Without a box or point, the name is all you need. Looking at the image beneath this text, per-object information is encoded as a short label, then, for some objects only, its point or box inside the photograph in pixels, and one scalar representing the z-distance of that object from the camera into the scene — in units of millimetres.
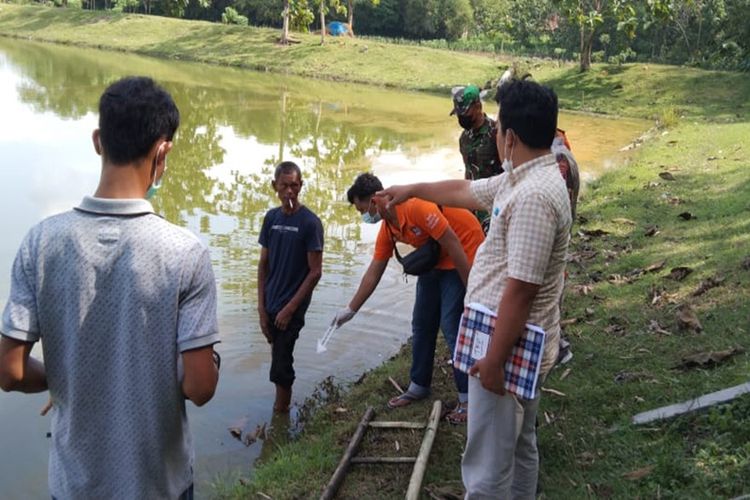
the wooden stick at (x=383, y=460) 4016
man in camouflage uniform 5008
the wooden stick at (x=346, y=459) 3770
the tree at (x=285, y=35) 40312
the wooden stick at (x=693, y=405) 3961
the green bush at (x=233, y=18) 50459
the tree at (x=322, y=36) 38231
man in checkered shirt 2578
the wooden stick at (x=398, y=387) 5194
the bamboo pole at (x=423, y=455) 3609
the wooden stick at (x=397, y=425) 4441
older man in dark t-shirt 4938
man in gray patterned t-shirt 1903
